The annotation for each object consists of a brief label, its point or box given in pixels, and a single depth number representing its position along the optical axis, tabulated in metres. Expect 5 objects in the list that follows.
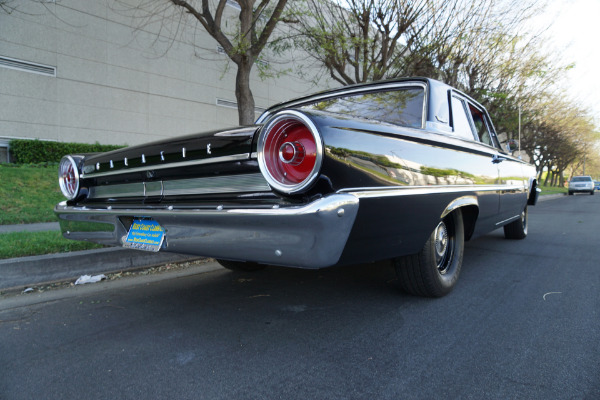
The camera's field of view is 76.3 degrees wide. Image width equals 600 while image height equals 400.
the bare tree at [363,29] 9.49
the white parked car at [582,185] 31.16
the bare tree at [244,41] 8.18
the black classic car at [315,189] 1.70
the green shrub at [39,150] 10.09
